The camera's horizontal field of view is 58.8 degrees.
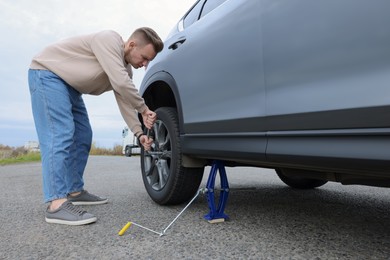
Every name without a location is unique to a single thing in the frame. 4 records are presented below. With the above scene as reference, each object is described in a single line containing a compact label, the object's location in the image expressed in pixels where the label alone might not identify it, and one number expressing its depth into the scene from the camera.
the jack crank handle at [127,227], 1.75
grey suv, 1.12
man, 2.09
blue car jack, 2.02
